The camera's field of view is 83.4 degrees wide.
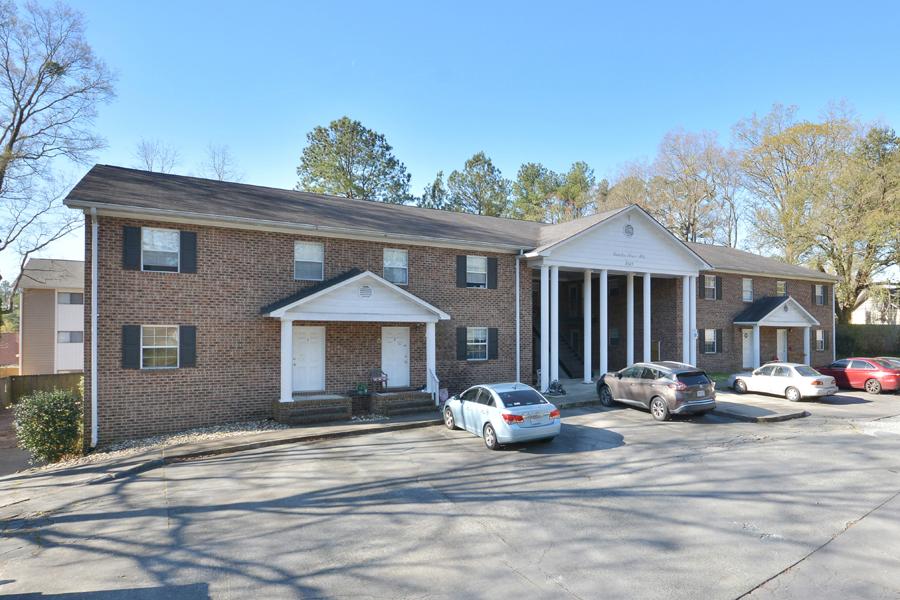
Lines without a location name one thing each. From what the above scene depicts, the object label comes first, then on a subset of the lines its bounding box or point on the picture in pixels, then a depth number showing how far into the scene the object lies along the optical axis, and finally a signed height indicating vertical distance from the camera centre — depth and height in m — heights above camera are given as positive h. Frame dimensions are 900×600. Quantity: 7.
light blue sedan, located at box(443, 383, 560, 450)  11.17 -2.18
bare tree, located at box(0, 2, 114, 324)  24.61 +10.72
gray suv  14.25 -2.06
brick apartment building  13.55 +0.75
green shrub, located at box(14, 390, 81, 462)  12.52 -2.63
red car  19.70 -2.26
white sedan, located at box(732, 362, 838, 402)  17.48 -2.30
